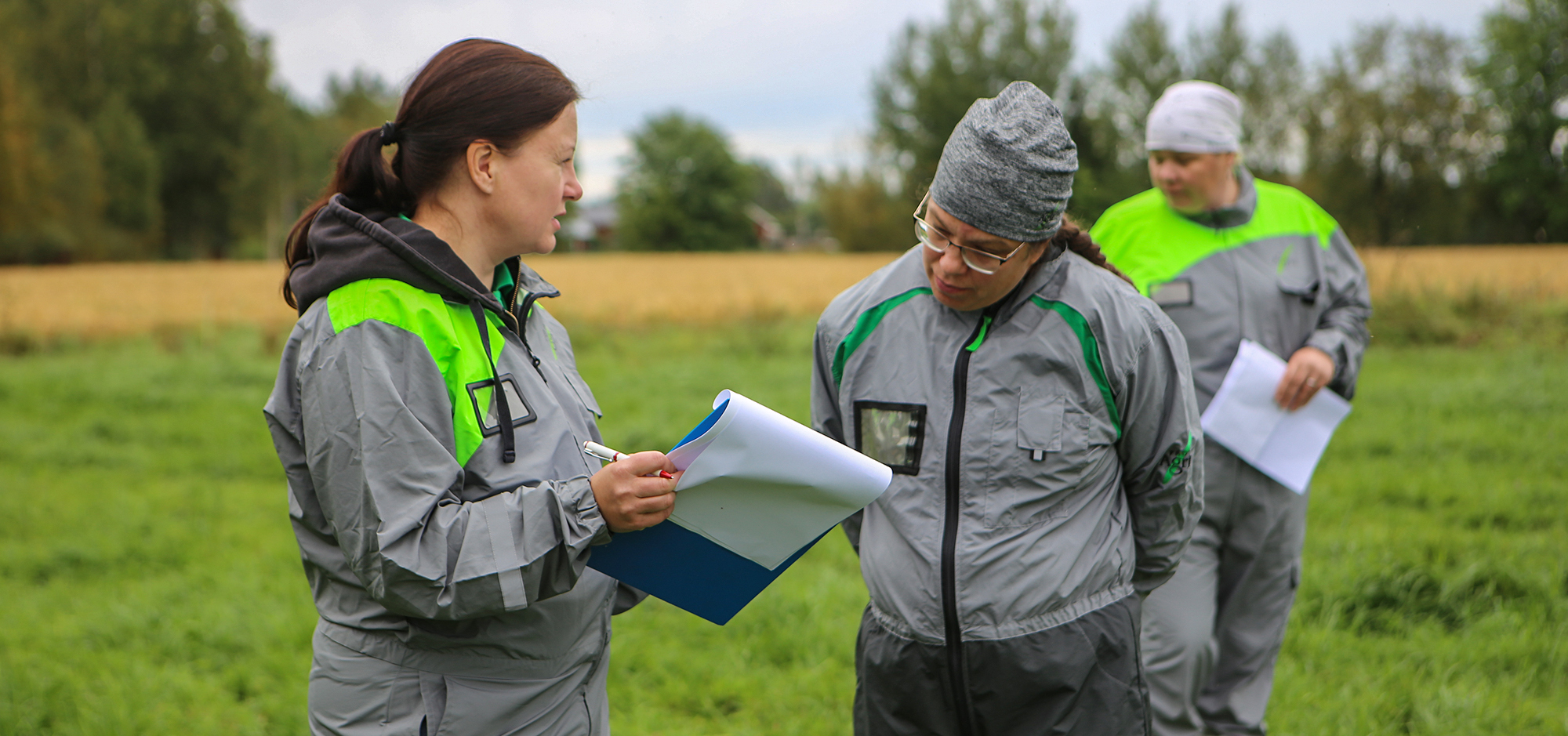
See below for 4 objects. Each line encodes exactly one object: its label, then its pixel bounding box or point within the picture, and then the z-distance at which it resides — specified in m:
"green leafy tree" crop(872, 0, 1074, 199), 35.91
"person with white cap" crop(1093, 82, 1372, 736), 3.31
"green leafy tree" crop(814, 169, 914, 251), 40.94
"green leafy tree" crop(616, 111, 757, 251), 55.84
